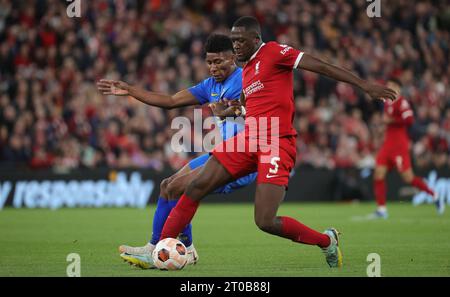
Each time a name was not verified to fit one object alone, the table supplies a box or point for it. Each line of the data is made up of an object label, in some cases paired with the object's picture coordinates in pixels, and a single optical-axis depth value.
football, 18.33
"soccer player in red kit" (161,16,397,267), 18.08
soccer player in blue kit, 19.94
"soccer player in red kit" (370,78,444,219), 35.75
